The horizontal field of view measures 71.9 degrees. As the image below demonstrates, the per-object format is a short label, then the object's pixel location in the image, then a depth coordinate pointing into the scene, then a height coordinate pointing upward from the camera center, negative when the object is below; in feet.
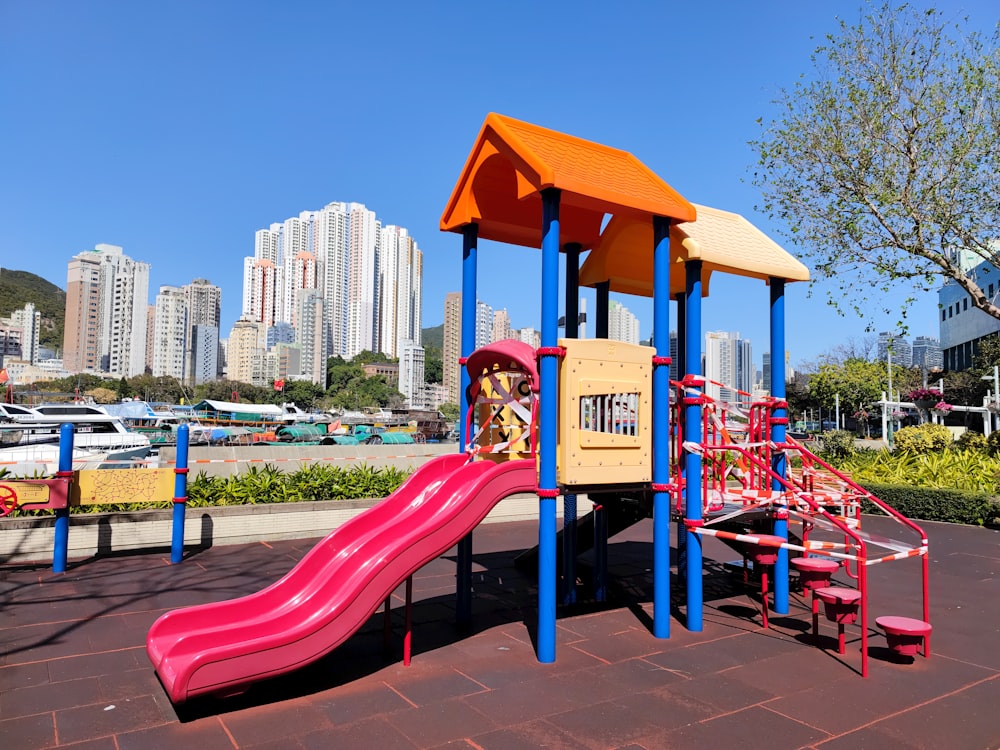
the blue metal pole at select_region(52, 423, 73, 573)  28.73 -5.17
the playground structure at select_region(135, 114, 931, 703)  17.13 -1.26
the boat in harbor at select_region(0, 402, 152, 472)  56.53 -3.50
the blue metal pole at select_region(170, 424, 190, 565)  31.14 -4.24
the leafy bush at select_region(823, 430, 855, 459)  69.51 -3.08
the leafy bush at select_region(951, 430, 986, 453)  62.44 -2.43
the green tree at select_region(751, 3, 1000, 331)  46.88 +17.44
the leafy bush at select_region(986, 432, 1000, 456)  60.64 -2.50
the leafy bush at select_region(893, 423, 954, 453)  63.87 -2.19
